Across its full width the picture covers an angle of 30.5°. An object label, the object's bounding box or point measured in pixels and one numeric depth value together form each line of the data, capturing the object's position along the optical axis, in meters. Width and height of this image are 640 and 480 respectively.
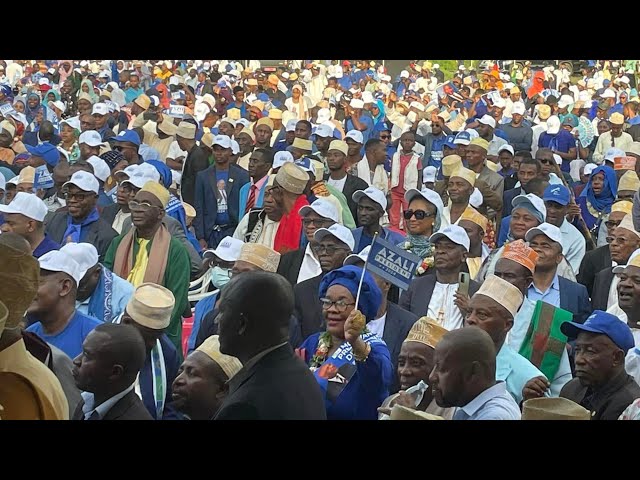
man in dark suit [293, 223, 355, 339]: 7.39
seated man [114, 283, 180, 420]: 5.44
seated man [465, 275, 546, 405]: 5.73
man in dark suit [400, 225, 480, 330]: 7.17
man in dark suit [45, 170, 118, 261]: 8.66
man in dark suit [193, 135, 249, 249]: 12.12
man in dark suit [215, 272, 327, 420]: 3.76
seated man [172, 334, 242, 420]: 4.90
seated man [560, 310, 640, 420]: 5.43
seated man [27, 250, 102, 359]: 5.82
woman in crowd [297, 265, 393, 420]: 5.01
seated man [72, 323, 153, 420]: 4.62
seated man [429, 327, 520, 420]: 4.38
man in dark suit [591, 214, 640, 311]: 8.11
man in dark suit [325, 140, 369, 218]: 11.93
